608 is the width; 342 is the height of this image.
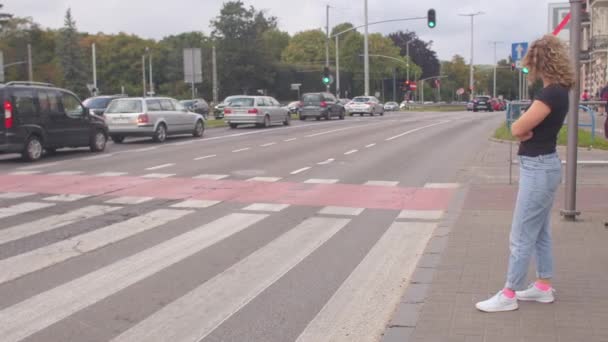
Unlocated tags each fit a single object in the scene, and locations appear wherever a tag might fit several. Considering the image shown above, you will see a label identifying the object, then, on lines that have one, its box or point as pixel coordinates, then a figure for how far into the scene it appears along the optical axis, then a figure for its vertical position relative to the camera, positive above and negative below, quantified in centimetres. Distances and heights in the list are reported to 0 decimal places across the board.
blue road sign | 1886 +109
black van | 1723 -55
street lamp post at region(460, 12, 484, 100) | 9466 +674
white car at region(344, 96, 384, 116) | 5322 -89
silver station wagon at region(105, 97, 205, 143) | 2461 -68
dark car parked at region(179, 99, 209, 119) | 4976 -61
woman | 508 -47
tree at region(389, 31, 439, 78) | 11900 +662
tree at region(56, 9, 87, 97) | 10575 +532
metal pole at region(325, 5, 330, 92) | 6630 +682
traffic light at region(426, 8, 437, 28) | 4725 +474
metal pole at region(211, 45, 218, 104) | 8438 +245
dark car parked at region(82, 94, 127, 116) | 3025 -16
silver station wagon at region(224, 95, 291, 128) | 3406 -71
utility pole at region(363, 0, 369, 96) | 6179 +356
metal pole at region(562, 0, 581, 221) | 840 -22
